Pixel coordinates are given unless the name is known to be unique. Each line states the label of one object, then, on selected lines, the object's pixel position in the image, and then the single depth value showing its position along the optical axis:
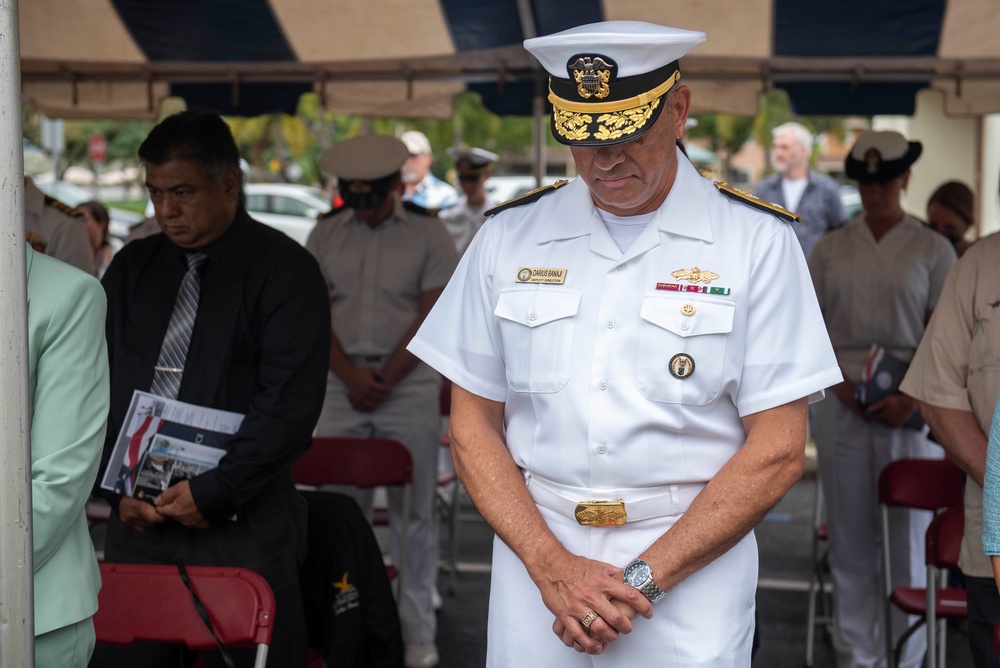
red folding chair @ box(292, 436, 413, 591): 4.50
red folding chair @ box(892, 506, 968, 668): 3.61
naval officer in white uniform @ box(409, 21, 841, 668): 2.22
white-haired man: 9.27
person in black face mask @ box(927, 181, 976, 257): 6.77
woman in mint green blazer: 2.03
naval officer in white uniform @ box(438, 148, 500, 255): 8.96
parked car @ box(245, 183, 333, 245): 21.91
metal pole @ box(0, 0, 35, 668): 1.75
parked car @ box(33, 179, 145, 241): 22.64
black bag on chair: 3.54
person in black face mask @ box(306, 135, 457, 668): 5.18
